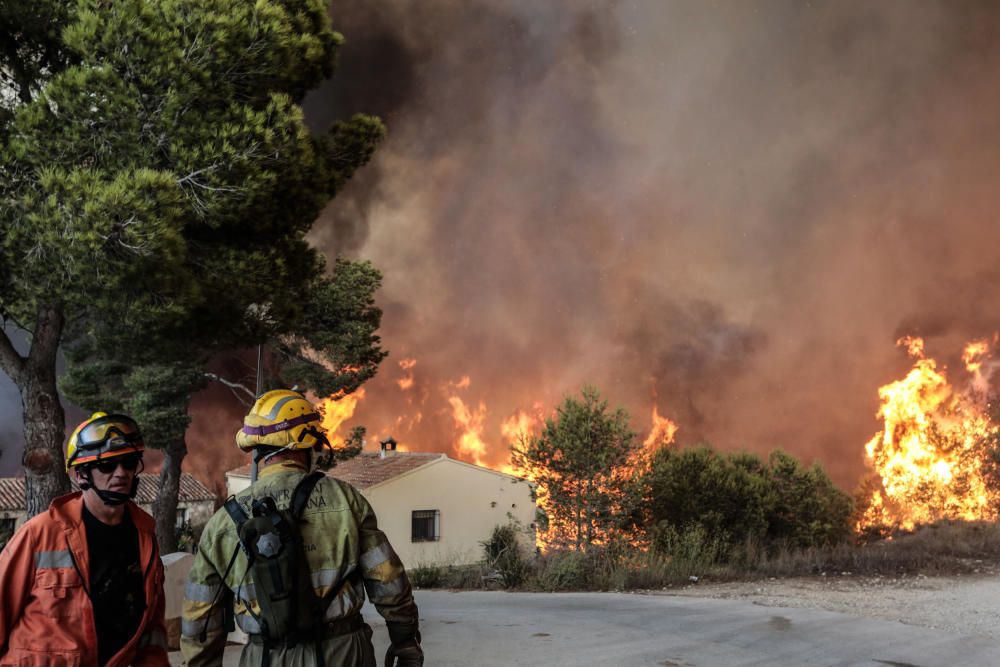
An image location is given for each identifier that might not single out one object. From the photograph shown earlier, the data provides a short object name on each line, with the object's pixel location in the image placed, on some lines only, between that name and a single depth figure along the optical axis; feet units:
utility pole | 63.97
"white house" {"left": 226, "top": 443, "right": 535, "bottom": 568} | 97.81
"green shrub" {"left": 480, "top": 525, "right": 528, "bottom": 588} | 50.57
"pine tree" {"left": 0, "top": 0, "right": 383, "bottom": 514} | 28.07
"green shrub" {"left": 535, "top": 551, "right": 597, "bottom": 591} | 46.03
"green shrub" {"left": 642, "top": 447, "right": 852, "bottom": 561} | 60.59
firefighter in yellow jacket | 9.97
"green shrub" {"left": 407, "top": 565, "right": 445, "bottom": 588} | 57.88
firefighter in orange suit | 10.41
